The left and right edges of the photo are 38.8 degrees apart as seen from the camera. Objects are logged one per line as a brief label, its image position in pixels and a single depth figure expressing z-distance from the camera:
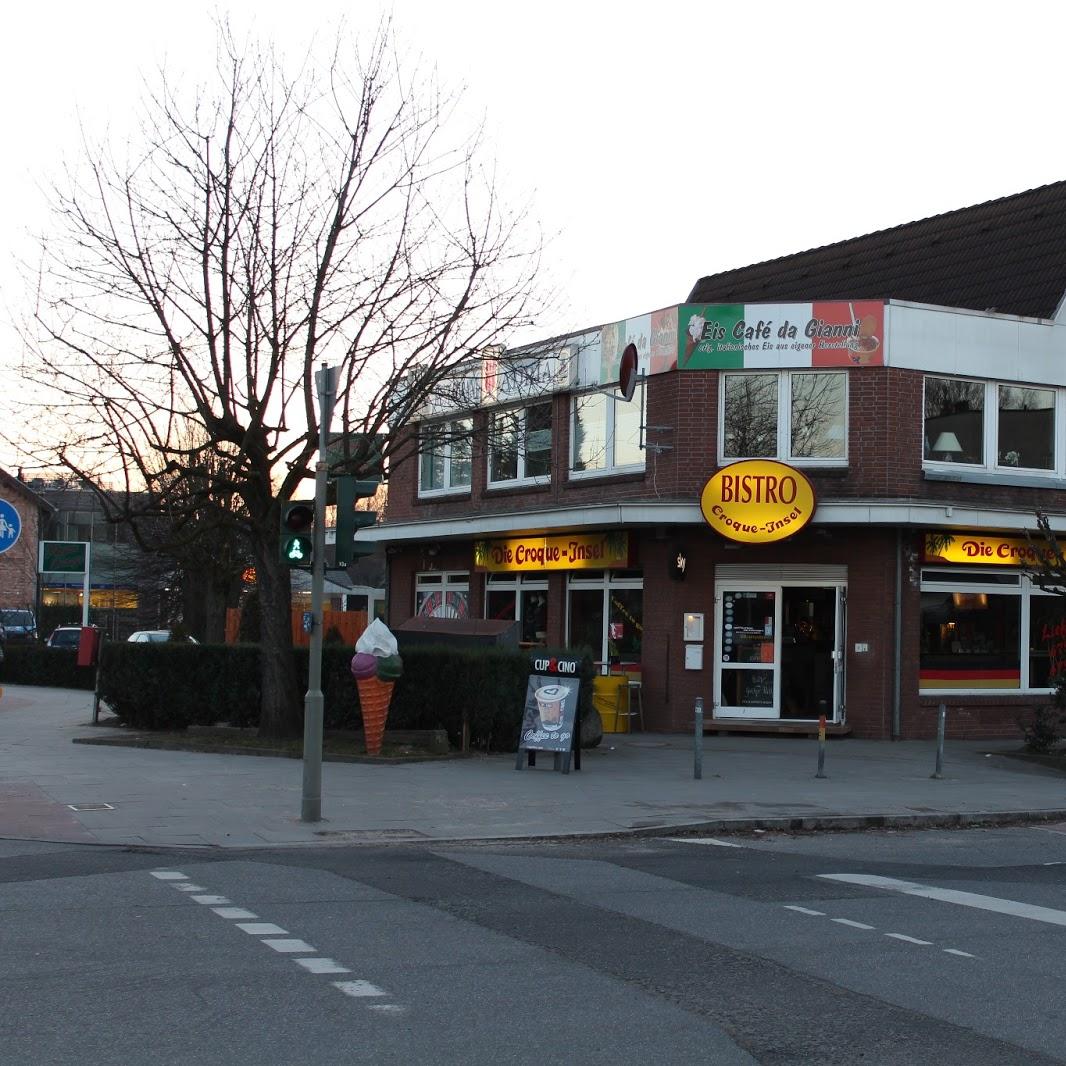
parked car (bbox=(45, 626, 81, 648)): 48.19
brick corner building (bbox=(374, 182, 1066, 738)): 23.84
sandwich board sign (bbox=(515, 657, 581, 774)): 18.45
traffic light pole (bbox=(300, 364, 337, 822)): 13.55
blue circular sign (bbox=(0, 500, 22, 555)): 14.86
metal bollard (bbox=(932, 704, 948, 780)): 18.77
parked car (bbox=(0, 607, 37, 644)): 54.06
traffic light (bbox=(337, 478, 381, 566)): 13.77
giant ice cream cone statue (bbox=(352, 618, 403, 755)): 19.25
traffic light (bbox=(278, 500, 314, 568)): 13.86
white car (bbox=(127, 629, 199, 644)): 41.24
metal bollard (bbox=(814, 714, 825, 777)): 17.62
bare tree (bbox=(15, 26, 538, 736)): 20.16
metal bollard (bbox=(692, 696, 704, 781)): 17.59
